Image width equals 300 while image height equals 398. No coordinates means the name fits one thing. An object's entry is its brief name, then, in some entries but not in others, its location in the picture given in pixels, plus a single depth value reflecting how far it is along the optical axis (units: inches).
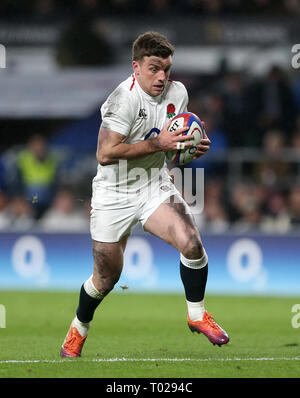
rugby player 277.0
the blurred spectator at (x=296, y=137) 584.3
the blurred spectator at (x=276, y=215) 536.1
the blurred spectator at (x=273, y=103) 612.7
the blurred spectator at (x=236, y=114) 607.8
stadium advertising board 518.9
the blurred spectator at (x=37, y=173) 569.8
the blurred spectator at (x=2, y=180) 573.6
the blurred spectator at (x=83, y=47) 689.6
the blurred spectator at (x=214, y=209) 539.5
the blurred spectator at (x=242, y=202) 541.3
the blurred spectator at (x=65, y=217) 546.6
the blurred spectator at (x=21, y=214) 548.1
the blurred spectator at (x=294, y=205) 532.4
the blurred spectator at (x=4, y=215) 547.5
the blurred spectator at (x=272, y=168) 557.3
